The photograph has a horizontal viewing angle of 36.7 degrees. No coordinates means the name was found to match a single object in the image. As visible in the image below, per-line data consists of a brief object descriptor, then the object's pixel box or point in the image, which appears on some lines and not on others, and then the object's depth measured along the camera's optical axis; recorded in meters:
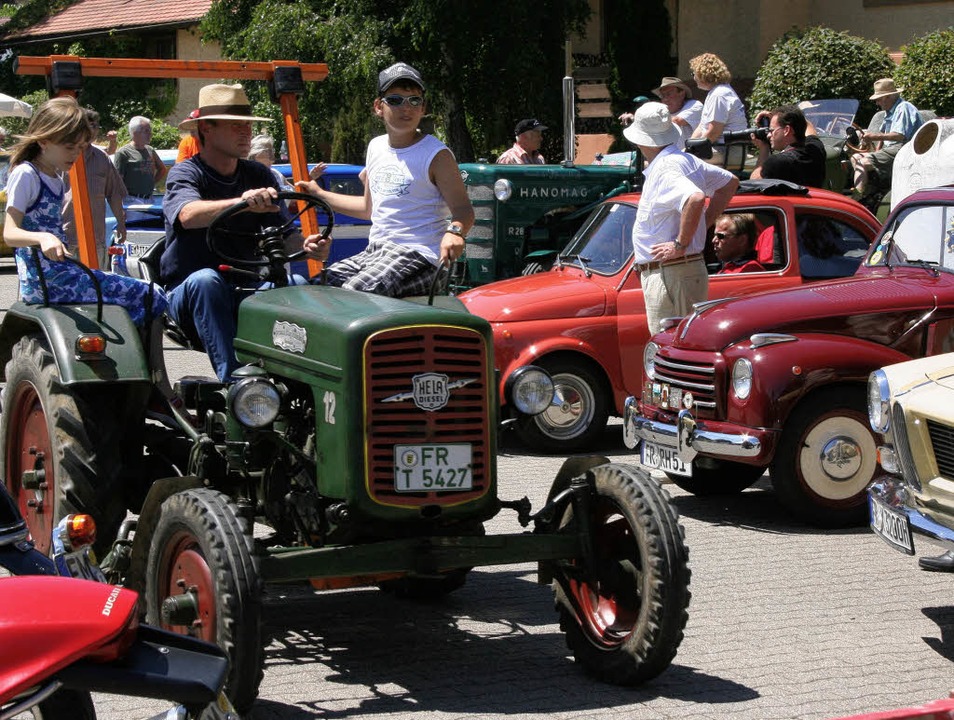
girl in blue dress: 6.23
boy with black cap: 6.11
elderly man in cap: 14.23
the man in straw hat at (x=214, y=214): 5.68
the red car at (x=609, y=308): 9.58
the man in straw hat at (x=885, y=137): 13.88
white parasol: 22.44
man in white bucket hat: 8.63
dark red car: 7.51
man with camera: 11.10
